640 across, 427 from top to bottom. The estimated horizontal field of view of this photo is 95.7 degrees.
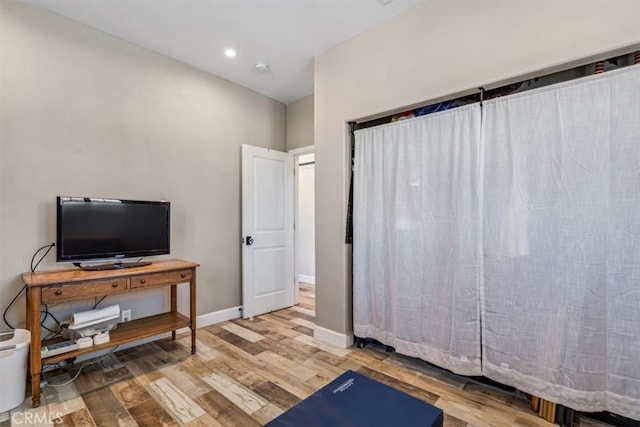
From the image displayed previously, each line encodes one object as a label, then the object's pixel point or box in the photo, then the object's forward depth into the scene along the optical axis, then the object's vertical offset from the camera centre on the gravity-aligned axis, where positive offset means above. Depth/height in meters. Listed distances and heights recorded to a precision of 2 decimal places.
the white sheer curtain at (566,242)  1.58 -0.16
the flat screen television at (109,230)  2.29 -0.12
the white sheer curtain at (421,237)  2.12 -0.18
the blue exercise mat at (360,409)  1.25 -0.90
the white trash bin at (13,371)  1.82 -1.00
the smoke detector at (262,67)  3.22 +1.68
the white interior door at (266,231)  3.65 -0.20
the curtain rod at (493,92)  1.74 +0.91
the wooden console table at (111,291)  1.91 -0.56
